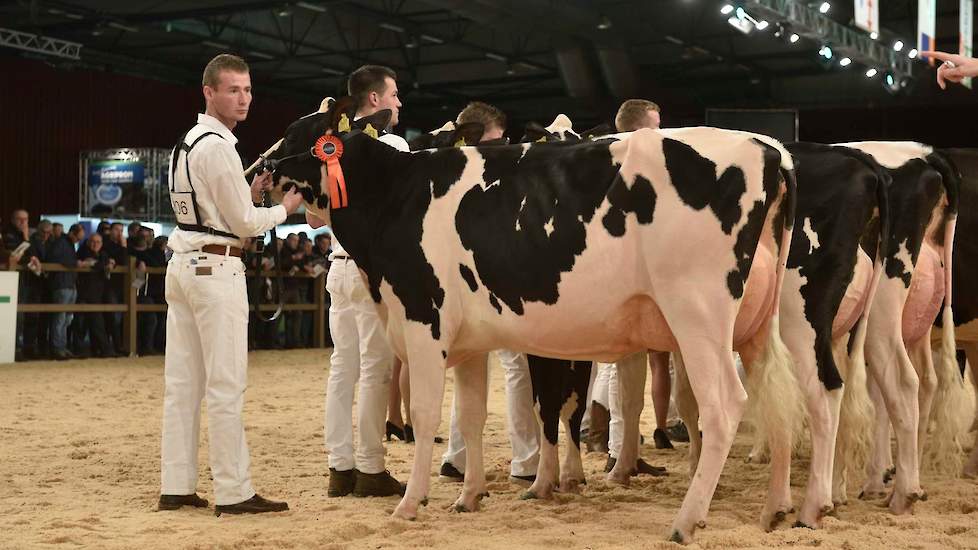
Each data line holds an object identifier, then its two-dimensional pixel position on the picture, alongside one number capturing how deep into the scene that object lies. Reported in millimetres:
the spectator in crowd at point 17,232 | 15180
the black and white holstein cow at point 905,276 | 5328
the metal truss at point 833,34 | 17328
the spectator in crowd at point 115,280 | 16109
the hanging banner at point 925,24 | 15016
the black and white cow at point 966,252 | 6203
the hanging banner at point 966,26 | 15711
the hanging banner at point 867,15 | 14898
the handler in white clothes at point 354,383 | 5750
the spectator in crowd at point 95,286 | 15680
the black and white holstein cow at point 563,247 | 4539
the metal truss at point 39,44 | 21172
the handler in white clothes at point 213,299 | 5160
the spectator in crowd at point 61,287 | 15273
